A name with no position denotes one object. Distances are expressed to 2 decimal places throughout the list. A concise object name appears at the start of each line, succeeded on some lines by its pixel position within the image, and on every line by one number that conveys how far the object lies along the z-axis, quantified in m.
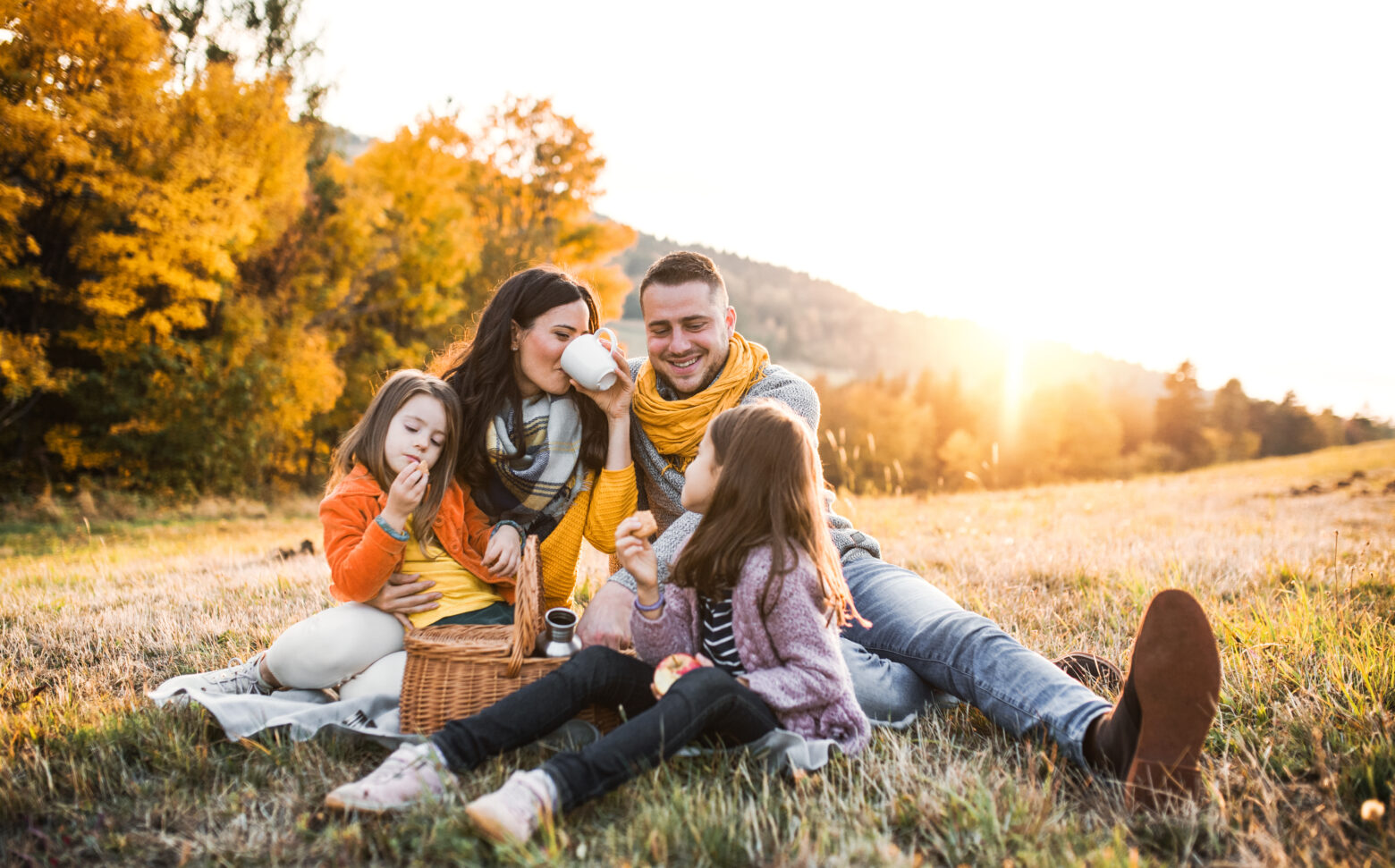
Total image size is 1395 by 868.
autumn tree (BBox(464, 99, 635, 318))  22.48
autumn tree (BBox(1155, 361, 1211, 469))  48.62
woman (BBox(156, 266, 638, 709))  2.98
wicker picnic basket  2.31
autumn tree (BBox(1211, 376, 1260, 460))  49.62
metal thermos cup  2.42
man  1.86
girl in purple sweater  2.04
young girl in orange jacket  2.57
